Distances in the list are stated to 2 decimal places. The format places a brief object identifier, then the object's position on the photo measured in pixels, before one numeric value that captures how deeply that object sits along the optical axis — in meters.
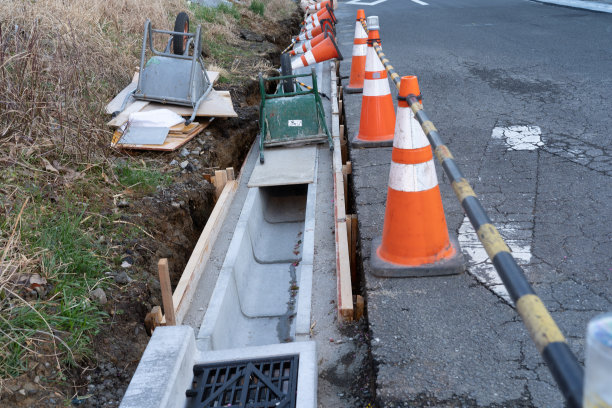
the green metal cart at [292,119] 6.66
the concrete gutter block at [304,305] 3.48
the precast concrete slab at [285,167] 5.96
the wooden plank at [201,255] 3.96
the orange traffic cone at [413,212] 3.36
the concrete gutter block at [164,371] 2.60
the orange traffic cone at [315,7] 15.71
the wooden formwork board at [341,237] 3.50
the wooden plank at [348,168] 5.47
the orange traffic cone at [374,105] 5.49
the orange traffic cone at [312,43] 9.14
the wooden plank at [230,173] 6.09
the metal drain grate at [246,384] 2.84
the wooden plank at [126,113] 6.07
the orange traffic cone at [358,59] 7.79
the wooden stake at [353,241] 4.34
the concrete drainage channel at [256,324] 2.81
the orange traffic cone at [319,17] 12.56
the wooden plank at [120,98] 6.41
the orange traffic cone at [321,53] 8.12
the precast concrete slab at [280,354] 2.87
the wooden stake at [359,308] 3.47
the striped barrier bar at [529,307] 1.17
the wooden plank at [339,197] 4.58
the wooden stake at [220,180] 6.05
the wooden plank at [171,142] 5.91
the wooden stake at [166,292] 3.38
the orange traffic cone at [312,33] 11.05
